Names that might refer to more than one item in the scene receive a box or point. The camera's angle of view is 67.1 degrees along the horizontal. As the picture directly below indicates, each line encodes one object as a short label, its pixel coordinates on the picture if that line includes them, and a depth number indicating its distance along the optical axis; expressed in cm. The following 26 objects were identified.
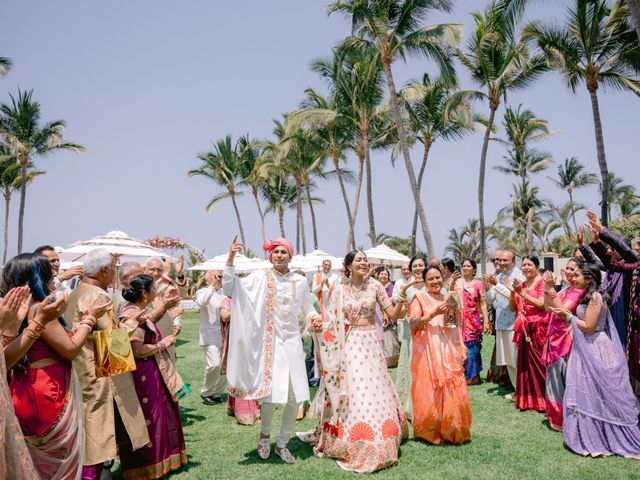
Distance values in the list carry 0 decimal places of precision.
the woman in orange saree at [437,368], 513
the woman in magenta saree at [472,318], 809
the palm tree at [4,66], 2219
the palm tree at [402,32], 1538
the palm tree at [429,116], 2053
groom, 484
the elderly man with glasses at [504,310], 708
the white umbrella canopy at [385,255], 1319
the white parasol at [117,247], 877
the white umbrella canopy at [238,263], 1242
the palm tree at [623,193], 4012
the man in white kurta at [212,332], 751
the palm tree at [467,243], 4803
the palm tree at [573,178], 4031
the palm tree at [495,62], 1833
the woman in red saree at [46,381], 294
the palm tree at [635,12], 945
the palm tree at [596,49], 1415
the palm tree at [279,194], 3952
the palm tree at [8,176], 3164
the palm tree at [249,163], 3831
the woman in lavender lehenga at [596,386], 470
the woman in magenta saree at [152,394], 421
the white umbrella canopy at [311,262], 1329
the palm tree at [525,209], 3803
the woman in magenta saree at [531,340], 634
